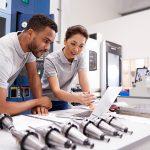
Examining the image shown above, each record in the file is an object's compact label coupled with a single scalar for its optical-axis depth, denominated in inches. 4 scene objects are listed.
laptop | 36.8
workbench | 26.3
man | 44.3
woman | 55.4
